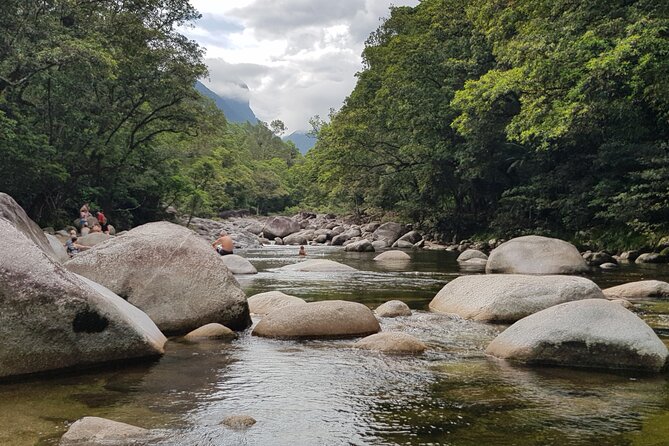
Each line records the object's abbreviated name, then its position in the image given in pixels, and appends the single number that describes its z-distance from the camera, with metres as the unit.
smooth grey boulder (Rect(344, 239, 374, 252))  29.29
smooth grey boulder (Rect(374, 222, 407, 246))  36.78
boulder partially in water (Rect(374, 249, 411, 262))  22.19
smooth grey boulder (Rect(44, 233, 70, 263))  11.09
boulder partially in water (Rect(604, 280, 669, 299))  10.88
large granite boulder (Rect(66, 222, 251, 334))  7.75
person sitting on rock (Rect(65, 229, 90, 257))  15.55
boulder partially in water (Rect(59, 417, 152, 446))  3.74
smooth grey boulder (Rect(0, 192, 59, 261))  7.27
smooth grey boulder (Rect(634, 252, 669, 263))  18.75
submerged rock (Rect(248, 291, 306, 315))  9.66
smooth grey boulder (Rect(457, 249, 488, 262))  21.94
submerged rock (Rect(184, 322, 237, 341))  7.40
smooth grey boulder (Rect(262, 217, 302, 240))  44.22
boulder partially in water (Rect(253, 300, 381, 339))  7.64
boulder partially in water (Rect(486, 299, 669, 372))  5.79
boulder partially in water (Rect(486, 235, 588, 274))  15.69
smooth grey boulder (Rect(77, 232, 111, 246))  18.48
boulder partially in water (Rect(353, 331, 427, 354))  6.65
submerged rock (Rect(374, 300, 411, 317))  9.22
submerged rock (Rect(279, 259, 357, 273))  17.23
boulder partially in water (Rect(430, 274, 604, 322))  8.66
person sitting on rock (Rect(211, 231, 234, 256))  18.28
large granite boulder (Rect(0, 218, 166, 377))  5.18
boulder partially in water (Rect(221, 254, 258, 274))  16.53
